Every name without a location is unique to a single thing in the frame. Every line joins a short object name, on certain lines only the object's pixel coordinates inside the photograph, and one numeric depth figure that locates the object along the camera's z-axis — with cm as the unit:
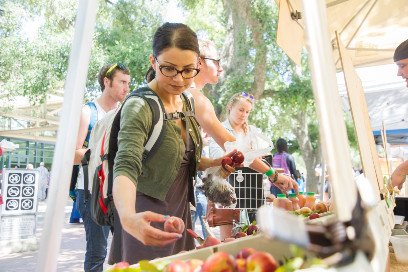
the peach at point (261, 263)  92
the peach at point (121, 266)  103
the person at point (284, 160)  800
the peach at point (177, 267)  94
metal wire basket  404
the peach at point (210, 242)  134
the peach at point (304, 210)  250
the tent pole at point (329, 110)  75
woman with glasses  169
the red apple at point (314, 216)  203
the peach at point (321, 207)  275
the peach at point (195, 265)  98
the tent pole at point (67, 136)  90
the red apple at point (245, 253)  102
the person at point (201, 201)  482
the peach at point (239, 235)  193
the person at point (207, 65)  271
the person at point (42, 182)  1728
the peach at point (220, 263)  94
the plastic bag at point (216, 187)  242
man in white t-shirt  298
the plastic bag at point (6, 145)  942
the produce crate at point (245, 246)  113
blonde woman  455
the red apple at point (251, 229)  206
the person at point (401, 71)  291
